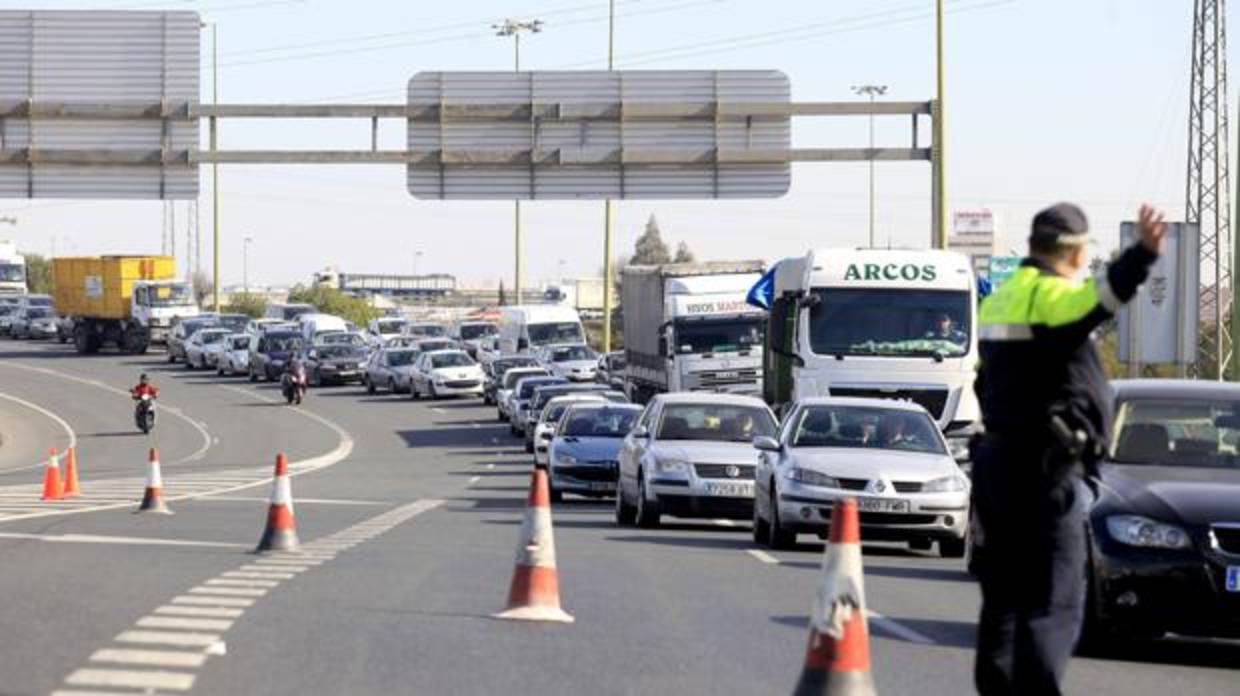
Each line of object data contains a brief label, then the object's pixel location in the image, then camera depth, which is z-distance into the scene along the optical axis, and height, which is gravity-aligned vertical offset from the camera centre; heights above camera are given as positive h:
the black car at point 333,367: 81.19 -3.35
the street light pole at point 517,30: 97.88 +9.76
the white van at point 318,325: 85.91 -2.18
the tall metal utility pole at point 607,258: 79.31 +0.33
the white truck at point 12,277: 129.00 -0.54
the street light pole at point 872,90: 108.88 +8.02
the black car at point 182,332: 90.81 -2.44
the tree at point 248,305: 152.88 -2.46
